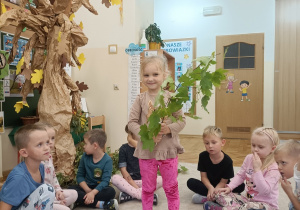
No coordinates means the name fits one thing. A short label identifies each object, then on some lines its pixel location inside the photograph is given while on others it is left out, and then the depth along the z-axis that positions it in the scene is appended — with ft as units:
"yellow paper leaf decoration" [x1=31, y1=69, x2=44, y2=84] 7.23
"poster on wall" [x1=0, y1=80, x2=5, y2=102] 7.88
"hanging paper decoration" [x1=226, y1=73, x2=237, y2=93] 17.99
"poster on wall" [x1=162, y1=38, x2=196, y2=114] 18.69
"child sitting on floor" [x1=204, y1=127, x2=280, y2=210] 5.28
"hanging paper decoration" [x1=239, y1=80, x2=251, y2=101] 17.66
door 17.52
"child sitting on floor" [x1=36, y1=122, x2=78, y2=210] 5.38
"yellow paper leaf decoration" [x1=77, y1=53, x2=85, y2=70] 8.21
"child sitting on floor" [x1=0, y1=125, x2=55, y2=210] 4.26
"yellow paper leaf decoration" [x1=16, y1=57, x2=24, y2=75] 7.09
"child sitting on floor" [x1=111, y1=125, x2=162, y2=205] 6.91
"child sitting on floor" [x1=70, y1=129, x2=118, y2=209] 6.38
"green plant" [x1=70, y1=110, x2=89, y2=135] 8.89
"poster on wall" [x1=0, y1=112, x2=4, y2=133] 7.63
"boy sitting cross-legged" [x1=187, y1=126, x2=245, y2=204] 6.56
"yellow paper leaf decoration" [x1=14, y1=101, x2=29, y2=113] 7.46
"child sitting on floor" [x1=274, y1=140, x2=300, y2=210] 4.29
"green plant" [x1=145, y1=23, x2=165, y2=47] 11.43
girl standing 4.89
